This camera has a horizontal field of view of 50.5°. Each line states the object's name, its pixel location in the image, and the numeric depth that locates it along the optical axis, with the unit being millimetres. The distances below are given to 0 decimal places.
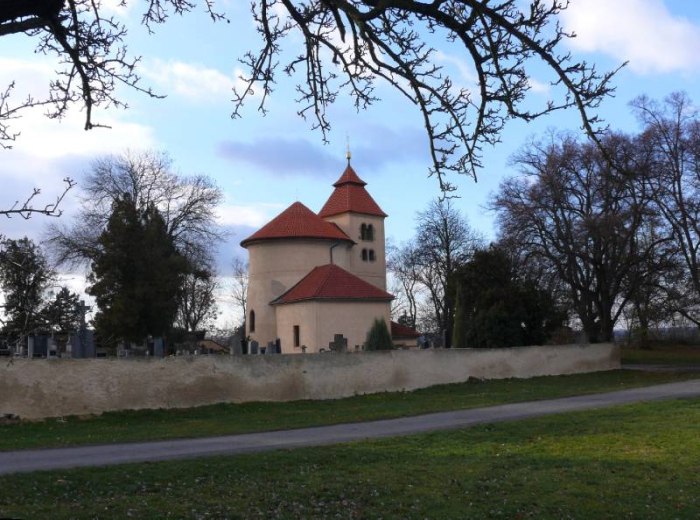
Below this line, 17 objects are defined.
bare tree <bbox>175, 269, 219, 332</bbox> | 60659
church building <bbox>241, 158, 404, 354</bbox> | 39344
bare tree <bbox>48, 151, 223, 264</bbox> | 43781
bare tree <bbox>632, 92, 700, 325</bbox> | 34031
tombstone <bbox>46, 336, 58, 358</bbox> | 23131
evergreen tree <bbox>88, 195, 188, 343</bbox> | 40094
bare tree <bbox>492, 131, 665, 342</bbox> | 34312
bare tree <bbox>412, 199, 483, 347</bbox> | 53531
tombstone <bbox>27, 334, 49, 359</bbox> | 21469
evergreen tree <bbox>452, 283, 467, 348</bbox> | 36281
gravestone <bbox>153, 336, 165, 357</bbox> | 23109
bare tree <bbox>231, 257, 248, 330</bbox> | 80000
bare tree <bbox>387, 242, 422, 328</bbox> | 65062
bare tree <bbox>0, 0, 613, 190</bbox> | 5234
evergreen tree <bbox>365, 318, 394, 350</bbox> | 32719
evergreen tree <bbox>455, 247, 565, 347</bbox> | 35562
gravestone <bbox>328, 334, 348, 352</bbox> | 25188
